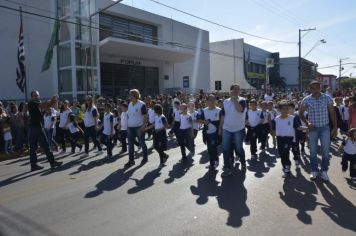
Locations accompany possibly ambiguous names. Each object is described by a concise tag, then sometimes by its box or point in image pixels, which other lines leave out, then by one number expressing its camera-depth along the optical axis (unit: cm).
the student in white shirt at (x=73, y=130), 1281
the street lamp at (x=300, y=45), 4604
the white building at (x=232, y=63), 5744
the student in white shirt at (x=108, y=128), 1128
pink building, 7102
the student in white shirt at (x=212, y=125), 916
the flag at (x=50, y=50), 2602
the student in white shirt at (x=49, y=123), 1295
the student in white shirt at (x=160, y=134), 1004
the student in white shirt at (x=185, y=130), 1065
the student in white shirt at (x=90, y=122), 1186
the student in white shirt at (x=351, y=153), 764
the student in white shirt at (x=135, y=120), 996
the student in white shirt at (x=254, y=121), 1075
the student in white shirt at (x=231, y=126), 822
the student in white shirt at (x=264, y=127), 1133
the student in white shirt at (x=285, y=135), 816
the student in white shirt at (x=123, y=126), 1188
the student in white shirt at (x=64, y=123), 1277
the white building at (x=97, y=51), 2536
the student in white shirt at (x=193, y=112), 1312
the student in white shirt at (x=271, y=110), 1196
